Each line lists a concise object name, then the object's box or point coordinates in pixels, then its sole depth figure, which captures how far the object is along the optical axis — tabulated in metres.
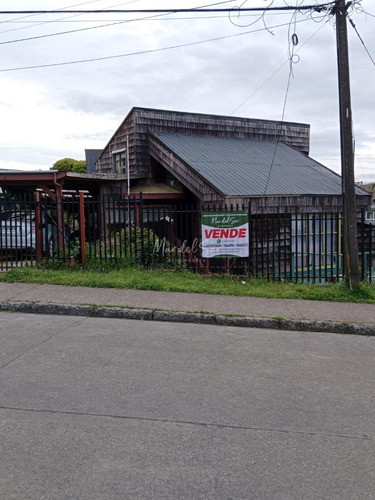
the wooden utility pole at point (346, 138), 8.98
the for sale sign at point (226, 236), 10.95
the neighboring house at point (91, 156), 33.16
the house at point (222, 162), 15.21
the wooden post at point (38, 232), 11.19
